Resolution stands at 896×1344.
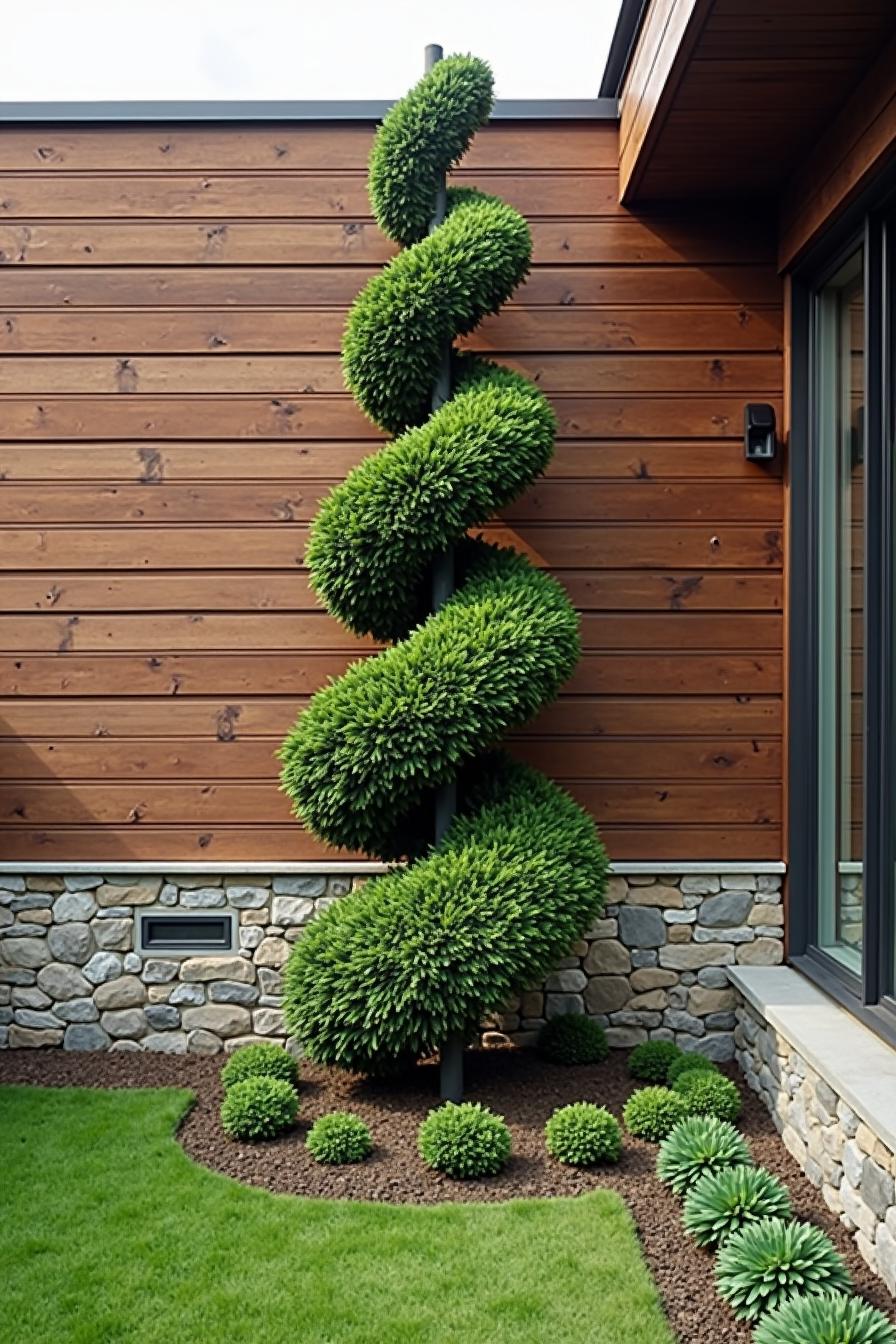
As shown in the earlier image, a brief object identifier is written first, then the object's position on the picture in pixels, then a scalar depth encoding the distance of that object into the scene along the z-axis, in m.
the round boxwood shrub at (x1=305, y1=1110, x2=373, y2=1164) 3.49
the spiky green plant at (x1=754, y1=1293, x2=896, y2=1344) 2.38
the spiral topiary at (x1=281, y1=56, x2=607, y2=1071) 3.74
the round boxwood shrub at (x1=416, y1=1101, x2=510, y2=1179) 3.40
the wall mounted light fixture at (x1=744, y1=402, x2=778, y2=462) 4.42
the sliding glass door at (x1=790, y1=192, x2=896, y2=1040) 3.51
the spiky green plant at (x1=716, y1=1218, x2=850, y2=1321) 2.65
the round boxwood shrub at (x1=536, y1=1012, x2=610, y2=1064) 4.27
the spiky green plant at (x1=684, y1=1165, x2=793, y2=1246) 2.95
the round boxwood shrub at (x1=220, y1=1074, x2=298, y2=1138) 3.66
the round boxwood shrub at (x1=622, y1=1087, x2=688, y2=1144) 3.63
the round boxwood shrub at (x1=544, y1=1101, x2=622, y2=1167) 3.45
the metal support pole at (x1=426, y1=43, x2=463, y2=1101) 3.93
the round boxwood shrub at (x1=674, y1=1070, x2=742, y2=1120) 3.77
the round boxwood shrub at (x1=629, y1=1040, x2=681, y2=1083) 4.10
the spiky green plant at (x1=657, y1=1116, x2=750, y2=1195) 3.26
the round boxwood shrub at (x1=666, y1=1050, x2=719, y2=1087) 4.01
